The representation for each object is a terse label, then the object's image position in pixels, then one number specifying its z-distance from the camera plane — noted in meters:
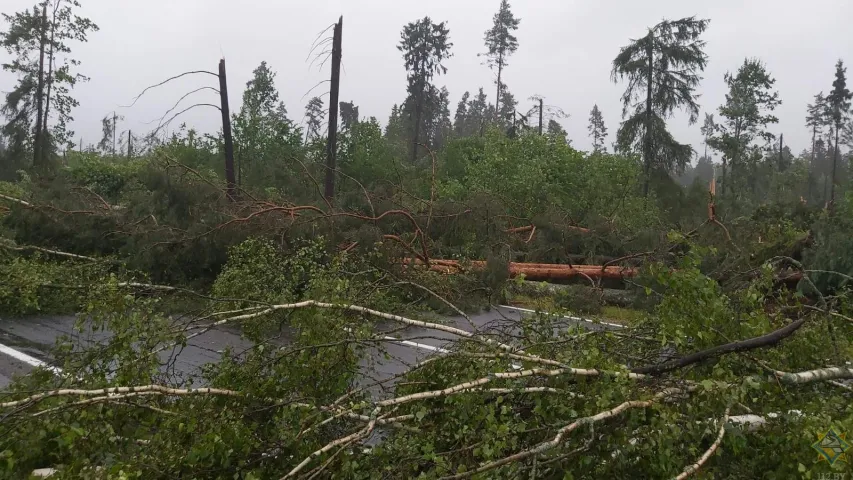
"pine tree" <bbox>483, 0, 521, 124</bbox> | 41.72
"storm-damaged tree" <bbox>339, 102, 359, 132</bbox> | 48.99
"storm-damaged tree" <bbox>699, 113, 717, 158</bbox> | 45.91
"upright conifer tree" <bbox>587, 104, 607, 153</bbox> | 66.06
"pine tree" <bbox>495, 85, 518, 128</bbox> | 53.06
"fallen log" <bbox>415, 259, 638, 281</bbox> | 10.41
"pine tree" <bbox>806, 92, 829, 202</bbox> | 51.84
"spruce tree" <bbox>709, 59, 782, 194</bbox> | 27.44
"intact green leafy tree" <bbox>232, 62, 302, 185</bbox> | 21.27
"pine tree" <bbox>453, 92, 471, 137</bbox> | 63.44
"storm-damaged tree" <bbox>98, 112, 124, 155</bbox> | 68.18
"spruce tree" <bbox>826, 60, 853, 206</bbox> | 44.81
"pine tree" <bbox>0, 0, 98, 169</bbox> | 21.83
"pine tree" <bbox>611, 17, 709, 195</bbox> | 21.05
